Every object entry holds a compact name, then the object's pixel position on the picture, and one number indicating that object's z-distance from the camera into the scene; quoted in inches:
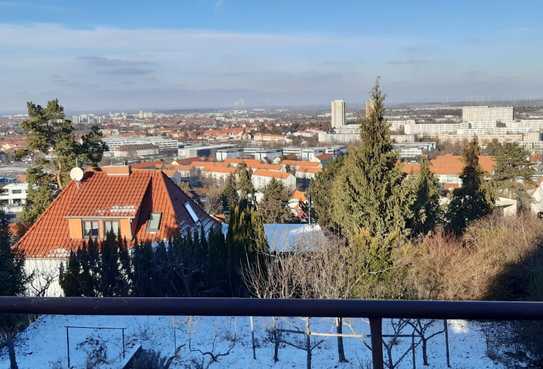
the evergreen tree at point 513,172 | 1017.5
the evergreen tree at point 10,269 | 413.1
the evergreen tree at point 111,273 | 485.4
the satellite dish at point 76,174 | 655.8
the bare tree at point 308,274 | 403.9
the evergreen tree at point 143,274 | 487.5
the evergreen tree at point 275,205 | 1024.2
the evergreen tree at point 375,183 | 610.2
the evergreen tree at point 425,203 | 653.3
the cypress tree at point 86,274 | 480.4
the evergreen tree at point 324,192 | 851.6
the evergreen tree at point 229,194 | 1194.1
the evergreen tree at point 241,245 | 497.0
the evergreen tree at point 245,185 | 1207.6
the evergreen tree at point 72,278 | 478.3
